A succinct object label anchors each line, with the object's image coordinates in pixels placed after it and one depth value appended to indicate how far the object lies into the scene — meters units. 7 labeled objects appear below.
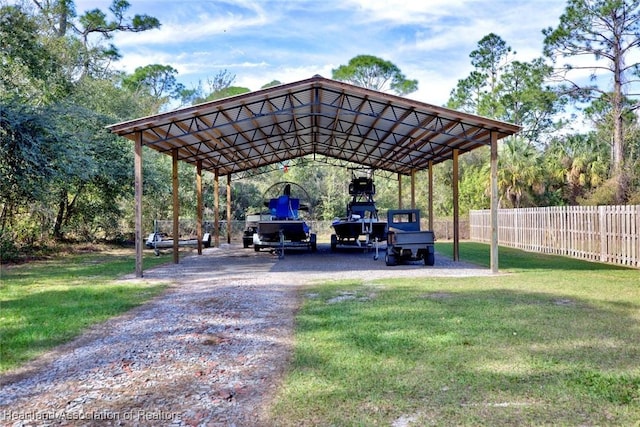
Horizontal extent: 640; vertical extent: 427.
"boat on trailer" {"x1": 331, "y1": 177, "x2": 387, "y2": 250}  15.89
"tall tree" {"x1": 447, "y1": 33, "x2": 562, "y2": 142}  33.41
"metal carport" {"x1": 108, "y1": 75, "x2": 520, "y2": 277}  11.39
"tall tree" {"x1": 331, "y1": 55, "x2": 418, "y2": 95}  41.75
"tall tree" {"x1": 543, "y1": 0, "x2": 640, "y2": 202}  20.67
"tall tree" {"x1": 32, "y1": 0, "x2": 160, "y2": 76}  23.80
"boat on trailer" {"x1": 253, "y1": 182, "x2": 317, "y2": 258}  15.55
